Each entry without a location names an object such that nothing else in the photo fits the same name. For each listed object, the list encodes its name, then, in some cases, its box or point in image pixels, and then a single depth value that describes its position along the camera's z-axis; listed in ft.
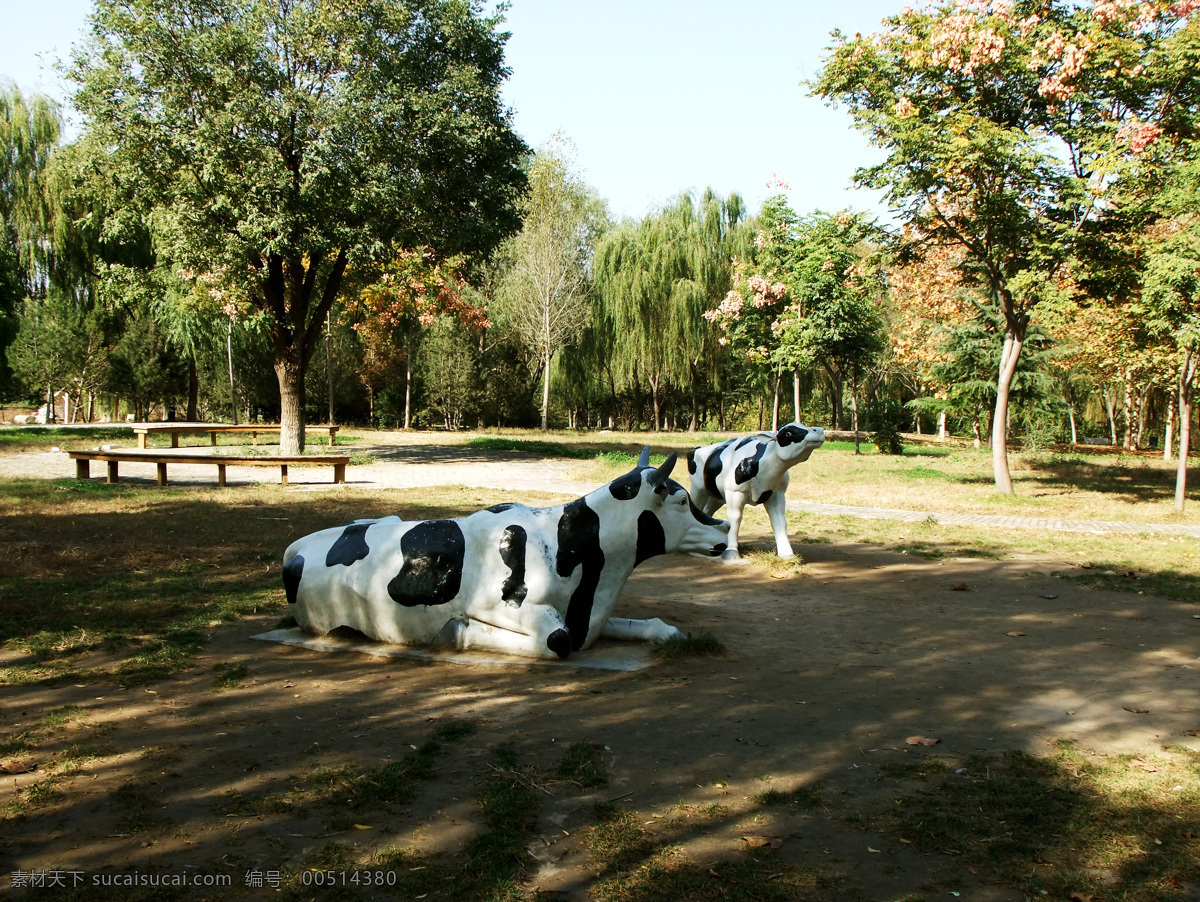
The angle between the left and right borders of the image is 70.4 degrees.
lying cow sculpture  18.65
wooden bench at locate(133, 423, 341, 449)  67.62
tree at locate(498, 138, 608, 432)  115.44
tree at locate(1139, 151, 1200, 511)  42.40
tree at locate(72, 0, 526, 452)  54.49
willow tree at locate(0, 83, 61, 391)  92.43
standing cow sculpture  29.01
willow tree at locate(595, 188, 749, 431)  113.39
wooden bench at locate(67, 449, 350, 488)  47.73
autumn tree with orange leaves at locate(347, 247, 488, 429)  76.13
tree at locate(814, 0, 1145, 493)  46.09
